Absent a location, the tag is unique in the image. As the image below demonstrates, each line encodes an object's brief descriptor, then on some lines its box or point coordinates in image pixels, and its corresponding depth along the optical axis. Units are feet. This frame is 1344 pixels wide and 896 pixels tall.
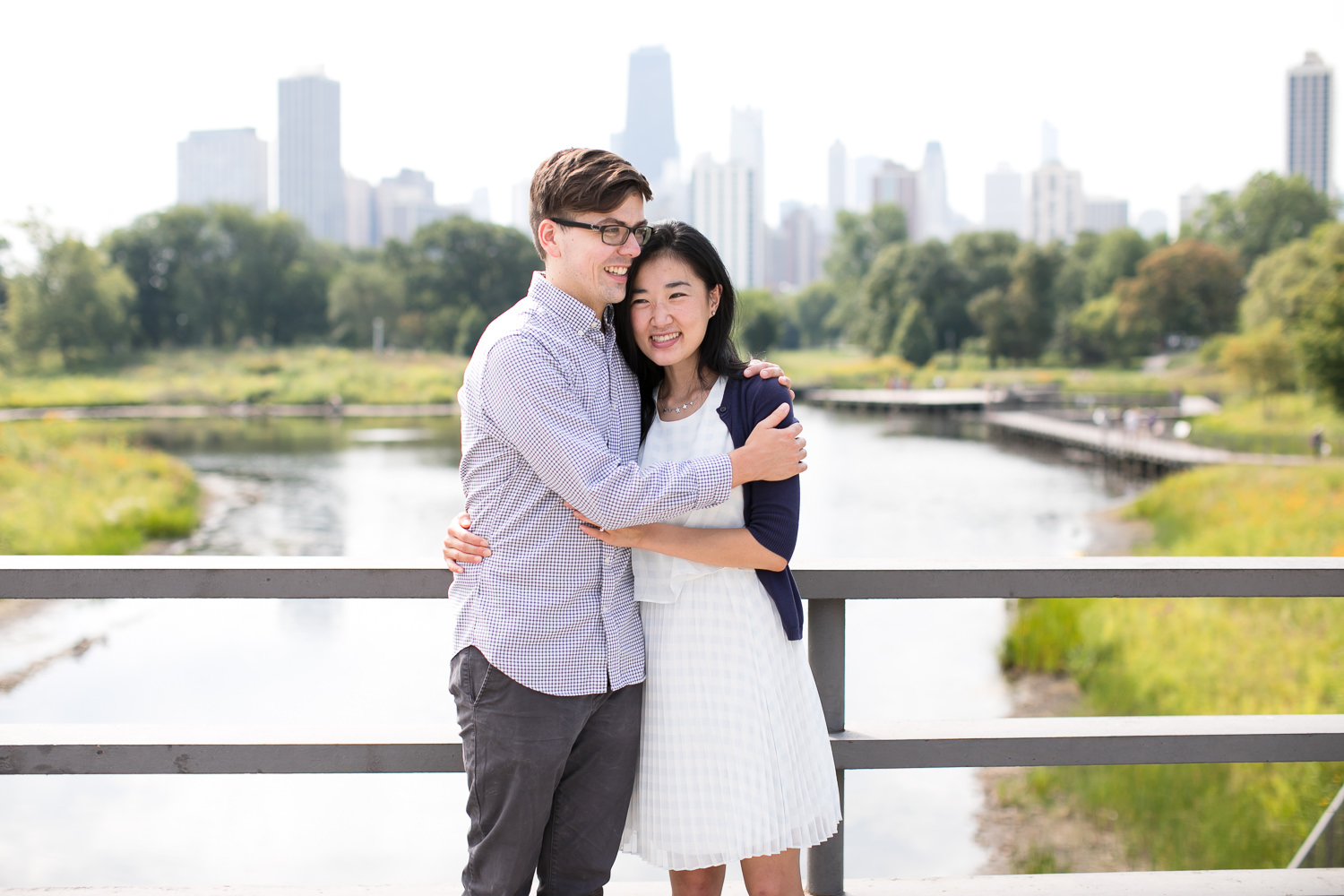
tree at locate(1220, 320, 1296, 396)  125.18
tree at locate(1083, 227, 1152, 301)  248.32
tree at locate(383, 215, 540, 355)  234.58
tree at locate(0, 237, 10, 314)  183.11
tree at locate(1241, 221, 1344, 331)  142.82
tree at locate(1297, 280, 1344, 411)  95.09
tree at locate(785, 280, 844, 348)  376.07
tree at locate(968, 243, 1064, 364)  228.84
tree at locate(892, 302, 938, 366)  244.42
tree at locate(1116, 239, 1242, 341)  216.54
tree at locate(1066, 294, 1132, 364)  226.17
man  5.70
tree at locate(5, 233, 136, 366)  186.70
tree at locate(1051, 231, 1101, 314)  247.29
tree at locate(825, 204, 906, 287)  340.80
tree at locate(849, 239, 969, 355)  248.52
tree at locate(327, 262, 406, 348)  231.50
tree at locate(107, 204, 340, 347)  237.86
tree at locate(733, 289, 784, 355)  231.91
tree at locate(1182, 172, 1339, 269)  254.47
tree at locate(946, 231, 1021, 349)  247.29
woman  6.08
